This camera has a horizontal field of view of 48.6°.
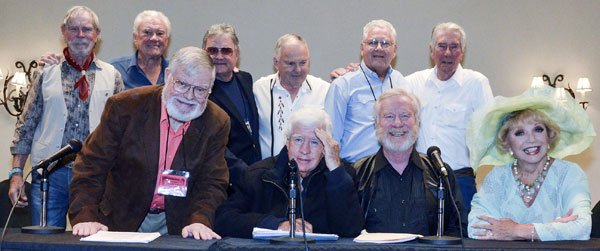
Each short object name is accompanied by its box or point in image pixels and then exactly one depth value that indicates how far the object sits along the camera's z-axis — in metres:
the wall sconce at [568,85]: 6.61
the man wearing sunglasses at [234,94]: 4.03
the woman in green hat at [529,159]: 2.94
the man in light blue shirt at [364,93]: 4.18
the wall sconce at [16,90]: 6.51
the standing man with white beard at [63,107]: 3.81
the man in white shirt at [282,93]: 4.29
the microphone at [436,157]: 2.72
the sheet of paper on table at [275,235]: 2.63
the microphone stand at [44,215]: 2.79
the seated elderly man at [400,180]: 3.29
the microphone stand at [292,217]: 2.53
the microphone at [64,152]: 2.85
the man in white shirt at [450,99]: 4.26
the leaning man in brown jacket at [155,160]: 3.08
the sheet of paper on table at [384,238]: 2.54
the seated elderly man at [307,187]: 3.14
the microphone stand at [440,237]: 2.56
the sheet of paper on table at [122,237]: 2.56
